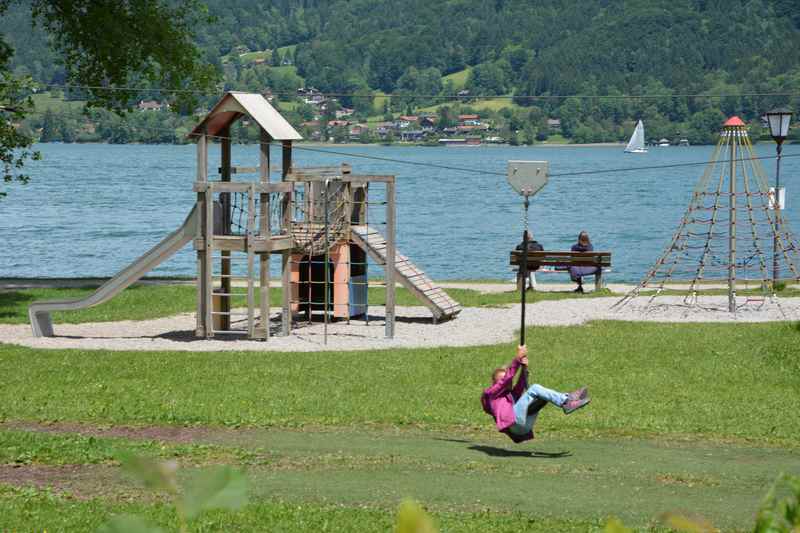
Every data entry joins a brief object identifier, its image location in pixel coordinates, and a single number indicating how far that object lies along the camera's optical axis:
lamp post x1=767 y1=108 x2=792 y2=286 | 29.02
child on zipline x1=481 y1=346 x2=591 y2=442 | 12.74
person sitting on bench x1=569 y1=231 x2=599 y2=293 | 31.51
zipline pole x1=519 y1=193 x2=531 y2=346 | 13.94
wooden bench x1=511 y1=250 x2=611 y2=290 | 31.47
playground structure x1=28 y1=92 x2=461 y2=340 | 22.98
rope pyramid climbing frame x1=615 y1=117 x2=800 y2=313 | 27.22
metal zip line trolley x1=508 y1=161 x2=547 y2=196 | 16.08
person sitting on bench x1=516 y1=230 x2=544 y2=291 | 32.22
